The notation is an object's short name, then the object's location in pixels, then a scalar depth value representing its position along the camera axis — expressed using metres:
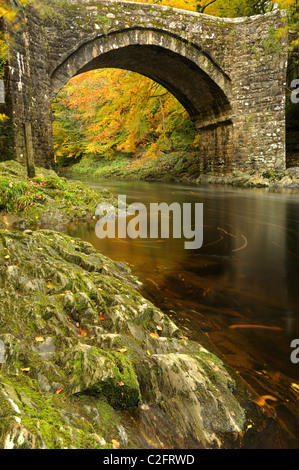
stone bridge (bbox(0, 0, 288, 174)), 8.62
